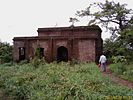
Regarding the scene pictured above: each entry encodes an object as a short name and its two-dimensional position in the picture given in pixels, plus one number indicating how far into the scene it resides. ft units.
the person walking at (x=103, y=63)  29.02
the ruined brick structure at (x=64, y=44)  39.16
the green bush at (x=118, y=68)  28.49
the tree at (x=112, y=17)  41.70
